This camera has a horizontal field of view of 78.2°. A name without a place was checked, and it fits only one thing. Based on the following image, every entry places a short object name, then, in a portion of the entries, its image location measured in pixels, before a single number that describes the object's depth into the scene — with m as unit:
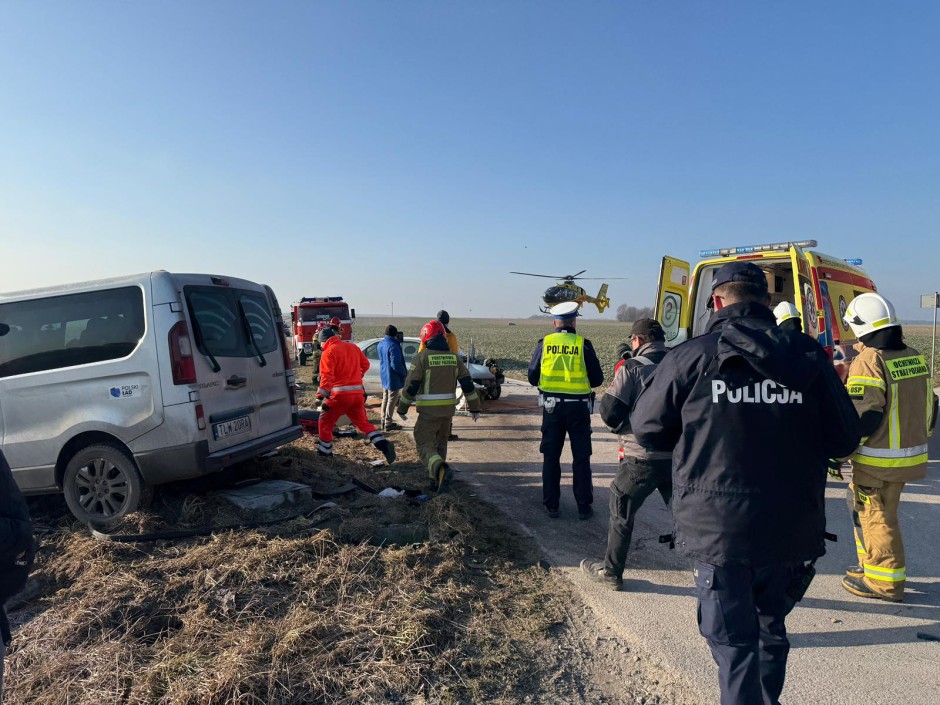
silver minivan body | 4.64
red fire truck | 20.66
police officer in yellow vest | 5.33
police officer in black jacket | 2.24
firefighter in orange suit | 7.02
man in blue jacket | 9.14
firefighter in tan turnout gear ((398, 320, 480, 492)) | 6.09
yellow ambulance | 6.61
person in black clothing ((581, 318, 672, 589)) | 3.77
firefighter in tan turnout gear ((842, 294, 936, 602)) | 3.68
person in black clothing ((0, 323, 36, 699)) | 1.89
